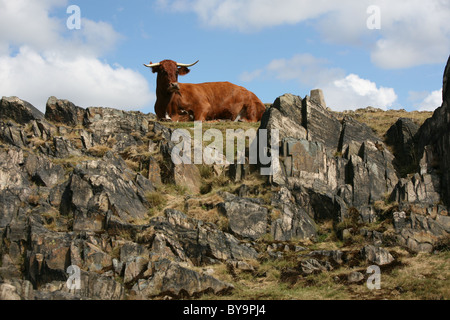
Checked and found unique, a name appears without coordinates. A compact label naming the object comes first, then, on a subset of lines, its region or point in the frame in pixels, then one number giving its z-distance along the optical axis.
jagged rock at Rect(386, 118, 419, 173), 21.52
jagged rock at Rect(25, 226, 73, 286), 14.05
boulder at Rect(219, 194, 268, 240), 17.34
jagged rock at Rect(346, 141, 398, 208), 19.27
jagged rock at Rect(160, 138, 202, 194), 20.67
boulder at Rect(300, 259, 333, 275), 14.95
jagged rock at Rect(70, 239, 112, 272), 14.20
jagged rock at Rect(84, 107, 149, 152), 24.00
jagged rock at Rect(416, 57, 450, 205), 18.52
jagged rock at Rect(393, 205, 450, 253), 16.09
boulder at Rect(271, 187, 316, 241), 17.55
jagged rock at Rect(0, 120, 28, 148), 21.64
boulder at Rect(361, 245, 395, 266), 15.12
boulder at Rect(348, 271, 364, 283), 14.02
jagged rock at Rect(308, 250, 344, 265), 15.46
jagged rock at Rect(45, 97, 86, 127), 25.28
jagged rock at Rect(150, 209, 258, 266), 15.79
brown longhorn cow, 29.36
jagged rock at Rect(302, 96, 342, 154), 22.41
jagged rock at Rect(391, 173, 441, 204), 18.27
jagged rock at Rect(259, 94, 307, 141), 21.98
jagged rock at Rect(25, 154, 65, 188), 18.78
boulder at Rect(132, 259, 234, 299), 13.32
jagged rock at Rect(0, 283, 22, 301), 11.00
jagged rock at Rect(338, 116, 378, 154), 22.09
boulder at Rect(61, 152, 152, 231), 16.77
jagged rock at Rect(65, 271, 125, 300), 12.84
